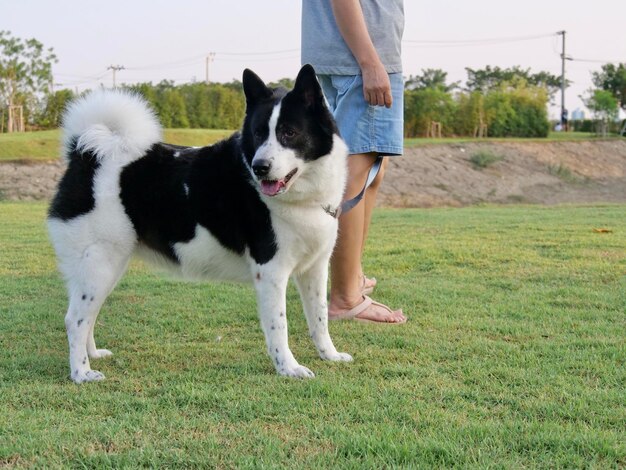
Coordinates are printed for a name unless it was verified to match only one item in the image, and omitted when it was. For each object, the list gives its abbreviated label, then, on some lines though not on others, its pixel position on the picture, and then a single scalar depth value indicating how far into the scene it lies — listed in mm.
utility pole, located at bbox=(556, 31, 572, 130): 50250
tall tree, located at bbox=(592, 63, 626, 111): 52312
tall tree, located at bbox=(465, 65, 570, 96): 62153
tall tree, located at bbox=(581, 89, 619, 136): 41500
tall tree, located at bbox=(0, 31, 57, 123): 30125
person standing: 4043
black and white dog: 3232
